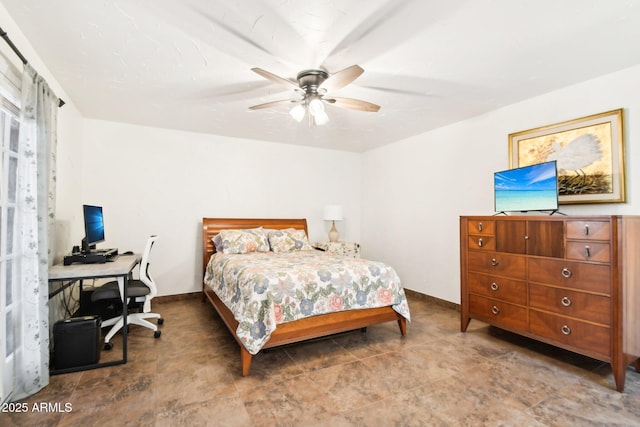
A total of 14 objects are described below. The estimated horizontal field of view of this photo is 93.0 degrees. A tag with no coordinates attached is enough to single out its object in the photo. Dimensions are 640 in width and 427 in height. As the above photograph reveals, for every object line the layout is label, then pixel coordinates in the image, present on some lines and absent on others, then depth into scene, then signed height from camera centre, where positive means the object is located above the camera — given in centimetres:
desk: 227 -45
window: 186 -4
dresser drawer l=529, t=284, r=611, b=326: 223 -73
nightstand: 482 -56
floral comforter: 236 -67
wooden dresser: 217 -58
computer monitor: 273 -11
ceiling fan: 223 +99
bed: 238 -93
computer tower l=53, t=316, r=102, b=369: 230 -97
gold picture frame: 260 +53
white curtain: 200 -18
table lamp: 516 -3
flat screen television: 266 +21
